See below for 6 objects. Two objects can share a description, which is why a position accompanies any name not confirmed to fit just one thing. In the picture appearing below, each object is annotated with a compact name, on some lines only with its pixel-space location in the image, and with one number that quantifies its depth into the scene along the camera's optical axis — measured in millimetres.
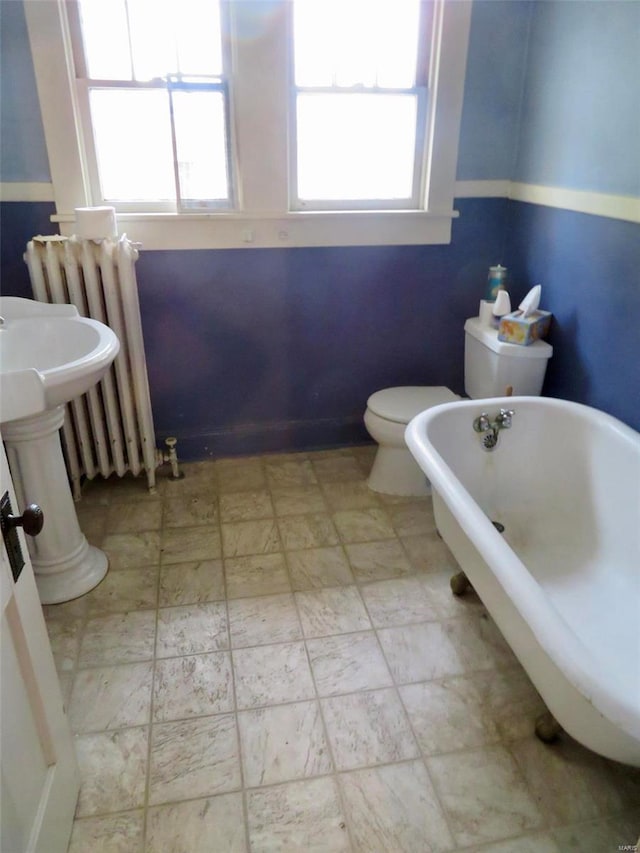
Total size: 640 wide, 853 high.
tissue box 2260
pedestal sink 1747
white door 966
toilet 2318
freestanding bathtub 1142
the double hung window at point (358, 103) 2334
